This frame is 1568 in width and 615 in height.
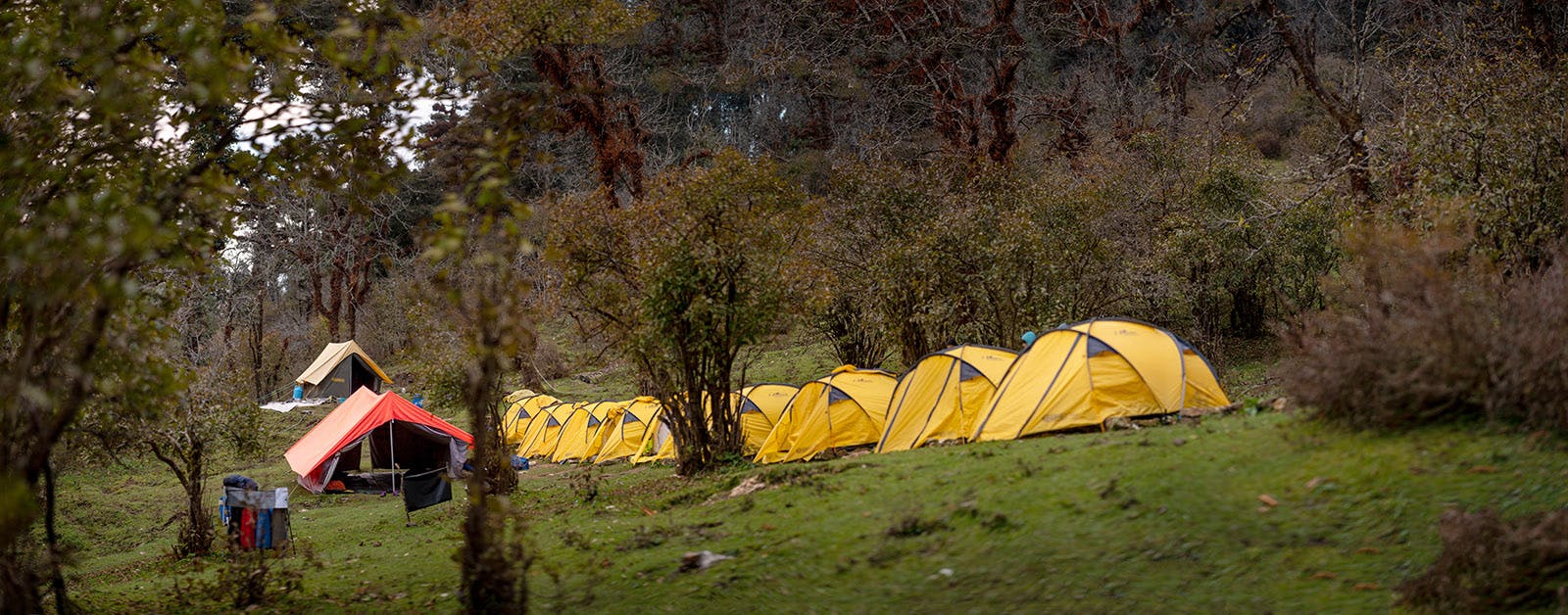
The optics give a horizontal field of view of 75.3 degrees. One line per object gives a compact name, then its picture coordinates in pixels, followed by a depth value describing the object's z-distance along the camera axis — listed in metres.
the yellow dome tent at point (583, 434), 27.73
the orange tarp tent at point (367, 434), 25.23
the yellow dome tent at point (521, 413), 32.56
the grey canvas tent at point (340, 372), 40.50
